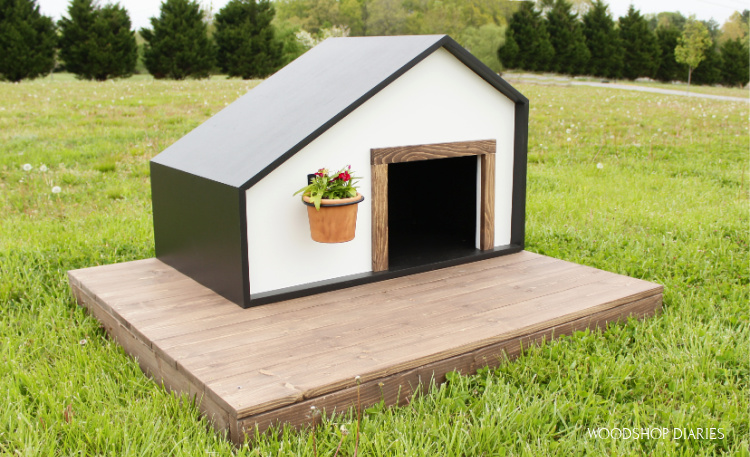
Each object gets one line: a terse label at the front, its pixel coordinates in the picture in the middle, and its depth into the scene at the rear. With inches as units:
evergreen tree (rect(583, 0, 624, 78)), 1288.1
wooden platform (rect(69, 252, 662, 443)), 106.0
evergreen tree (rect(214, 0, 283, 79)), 1123.9
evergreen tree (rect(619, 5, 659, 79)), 1280.8
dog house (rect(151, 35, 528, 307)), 138.9
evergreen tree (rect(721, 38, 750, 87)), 1253.7
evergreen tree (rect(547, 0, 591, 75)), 1284.4
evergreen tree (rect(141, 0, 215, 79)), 1053.2
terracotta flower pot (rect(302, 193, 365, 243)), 136.1
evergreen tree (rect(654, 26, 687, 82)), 1302.9
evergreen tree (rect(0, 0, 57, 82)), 953.5
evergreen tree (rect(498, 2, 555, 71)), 1302.9
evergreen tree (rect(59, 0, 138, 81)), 1023.6
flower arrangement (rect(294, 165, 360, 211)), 137.6
